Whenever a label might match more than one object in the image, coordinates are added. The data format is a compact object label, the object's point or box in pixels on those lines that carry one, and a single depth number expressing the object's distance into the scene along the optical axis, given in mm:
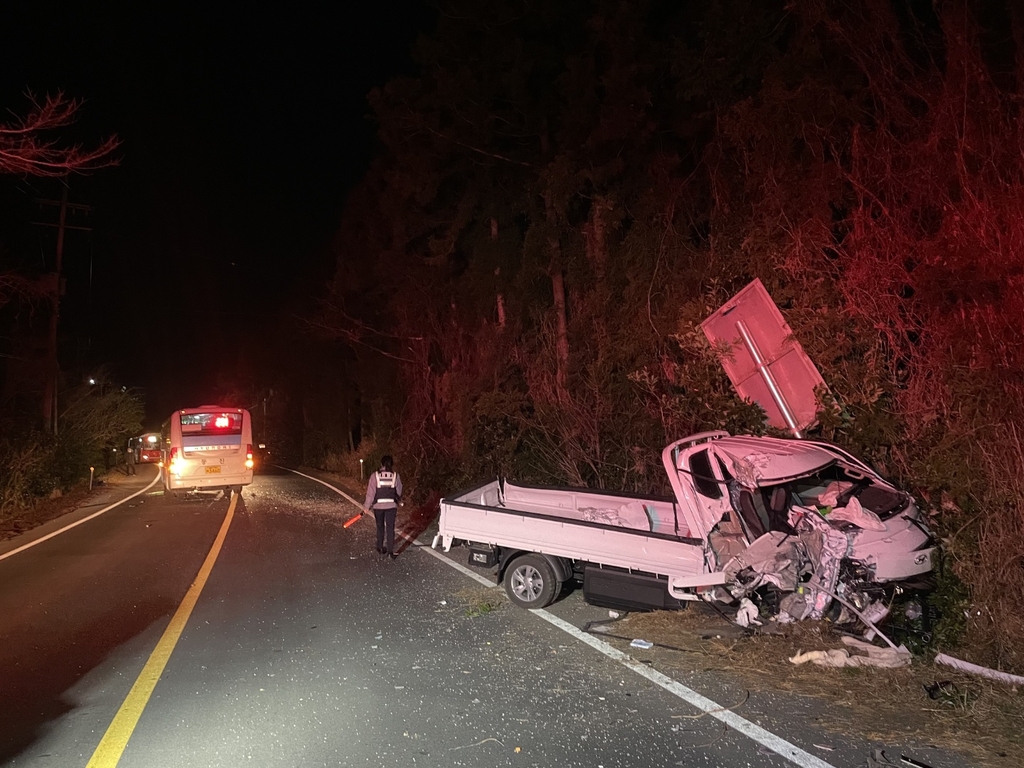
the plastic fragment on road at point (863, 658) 5535
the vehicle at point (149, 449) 43250
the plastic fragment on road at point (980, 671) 5027
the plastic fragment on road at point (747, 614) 6152
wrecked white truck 5980
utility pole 24531
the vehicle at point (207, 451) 18844
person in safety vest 10516
